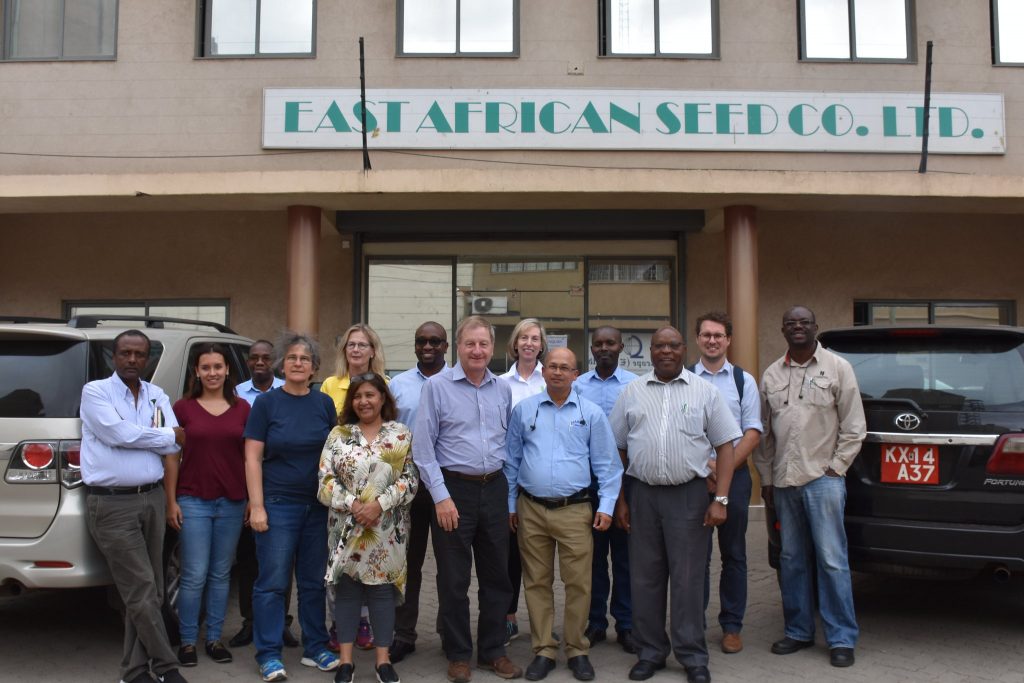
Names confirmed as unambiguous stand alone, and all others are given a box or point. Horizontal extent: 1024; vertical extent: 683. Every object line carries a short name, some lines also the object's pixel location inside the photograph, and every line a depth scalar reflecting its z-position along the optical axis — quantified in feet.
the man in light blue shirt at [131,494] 13.82
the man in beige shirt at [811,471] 15.64
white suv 14.05
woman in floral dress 14.20
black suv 15.26
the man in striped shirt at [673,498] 14.85
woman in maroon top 15.26
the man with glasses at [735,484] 16.15
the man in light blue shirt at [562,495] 15.11
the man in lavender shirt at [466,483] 14.73
